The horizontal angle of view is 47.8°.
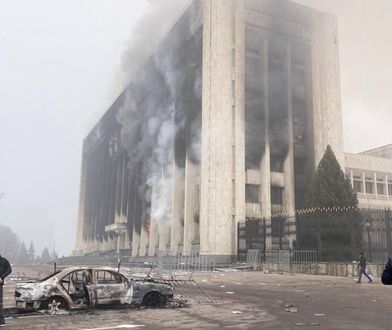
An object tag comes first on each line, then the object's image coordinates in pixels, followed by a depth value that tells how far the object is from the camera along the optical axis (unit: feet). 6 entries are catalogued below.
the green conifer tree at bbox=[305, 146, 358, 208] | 105.29
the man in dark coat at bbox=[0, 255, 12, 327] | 28.37
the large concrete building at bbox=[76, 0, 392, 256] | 129.39
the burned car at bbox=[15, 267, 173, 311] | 33.73
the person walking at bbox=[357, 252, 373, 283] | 65.77
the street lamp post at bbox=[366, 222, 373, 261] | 79.23
